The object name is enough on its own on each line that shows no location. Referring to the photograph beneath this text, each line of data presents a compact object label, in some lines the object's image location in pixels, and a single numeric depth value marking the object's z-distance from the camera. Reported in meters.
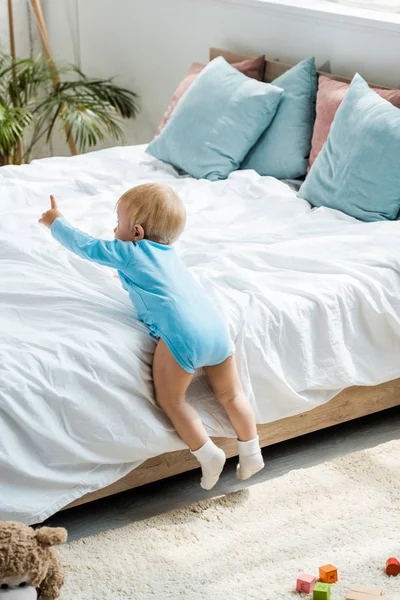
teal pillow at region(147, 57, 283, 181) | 3.07
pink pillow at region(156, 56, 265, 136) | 3.29
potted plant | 3.94
